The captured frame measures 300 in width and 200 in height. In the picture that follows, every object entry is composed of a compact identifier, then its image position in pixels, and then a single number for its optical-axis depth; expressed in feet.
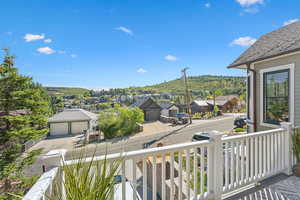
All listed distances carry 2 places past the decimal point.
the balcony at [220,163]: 4.78
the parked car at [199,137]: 31.85
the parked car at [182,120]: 70.23
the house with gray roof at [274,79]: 12.32
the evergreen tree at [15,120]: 14.67
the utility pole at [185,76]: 66.74
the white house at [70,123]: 63.57
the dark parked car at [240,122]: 52.68
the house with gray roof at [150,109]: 89.22
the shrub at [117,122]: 54.80
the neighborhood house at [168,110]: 93.60
